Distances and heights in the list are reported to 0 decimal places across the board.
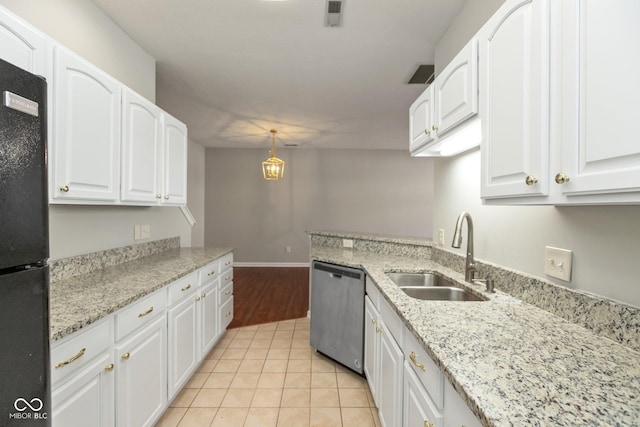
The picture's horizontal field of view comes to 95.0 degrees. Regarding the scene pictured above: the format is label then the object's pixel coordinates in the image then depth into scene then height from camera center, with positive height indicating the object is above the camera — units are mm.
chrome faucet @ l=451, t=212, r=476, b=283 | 1568 -245
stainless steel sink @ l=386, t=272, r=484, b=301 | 1617 -455
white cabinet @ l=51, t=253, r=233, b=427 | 1044 -704
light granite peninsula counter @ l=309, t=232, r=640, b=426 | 596 -399
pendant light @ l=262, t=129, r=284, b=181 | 4609 +679
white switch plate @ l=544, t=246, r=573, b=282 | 1094 -194
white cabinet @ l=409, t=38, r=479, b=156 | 1239 +521
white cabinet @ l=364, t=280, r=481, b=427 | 838 -639
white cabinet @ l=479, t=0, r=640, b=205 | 627 +292
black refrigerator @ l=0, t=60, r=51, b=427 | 602 -96
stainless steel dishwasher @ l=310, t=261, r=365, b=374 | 2150 -806
